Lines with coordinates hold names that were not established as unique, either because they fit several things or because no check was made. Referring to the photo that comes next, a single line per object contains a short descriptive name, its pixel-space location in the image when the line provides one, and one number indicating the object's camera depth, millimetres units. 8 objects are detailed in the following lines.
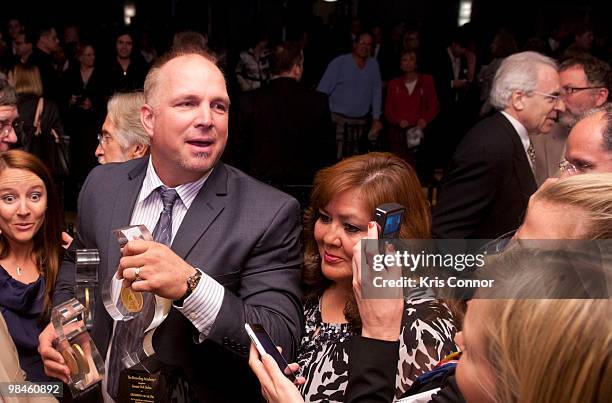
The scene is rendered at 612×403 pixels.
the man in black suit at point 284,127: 5379
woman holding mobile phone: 2045
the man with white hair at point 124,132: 3244
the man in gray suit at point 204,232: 2023
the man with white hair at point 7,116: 3781
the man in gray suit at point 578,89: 4055
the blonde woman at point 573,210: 1571
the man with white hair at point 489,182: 3490
